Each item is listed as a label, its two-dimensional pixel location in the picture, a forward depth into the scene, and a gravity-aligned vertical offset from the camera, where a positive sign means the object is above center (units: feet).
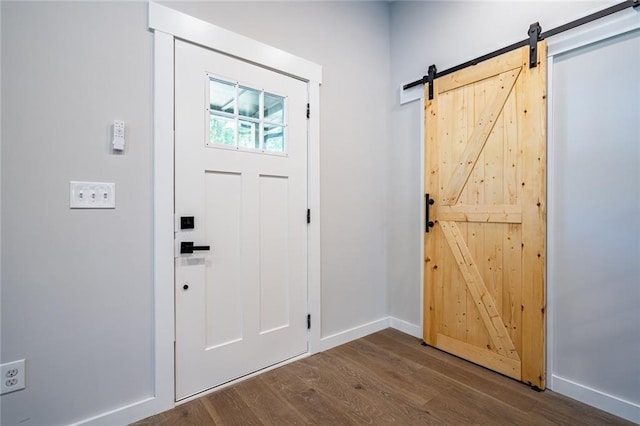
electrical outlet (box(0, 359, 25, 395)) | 4.43 -2.46
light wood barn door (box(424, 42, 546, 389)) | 6.57 -0.07
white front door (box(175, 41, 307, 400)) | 5.99 -0.14
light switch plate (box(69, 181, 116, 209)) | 4.94 +0.27
